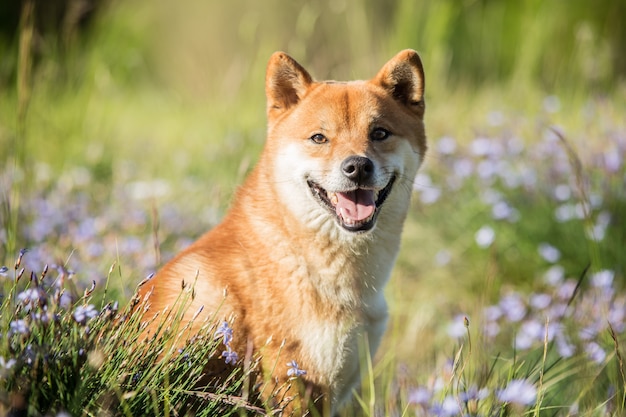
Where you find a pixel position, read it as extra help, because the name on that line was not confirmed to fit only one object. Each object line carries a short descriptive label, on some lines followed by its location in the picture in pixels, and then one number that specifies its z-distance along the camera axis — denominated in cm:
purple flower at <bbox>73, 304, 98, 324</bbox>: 380
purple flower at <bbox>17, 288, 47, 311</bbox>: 382
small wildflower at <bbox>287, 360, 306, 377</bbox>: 466
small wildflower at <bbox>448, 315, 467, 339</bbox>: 720
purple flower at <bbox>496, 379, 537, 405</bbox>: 447
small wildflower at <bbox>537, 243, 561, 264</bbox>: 826
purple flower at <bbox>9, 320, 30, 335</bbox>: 368
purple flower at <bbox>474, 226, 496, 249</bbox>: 772
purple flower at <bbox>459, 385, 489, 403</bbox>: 467
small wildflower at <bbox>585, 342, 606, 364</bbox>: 601
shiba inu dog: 527
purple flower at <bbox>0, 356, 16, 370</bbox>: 357
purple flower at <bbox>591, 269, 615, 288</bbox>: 682
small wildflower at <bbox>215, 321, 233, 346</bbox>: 444
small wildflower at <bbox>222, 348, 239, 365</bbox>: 445
